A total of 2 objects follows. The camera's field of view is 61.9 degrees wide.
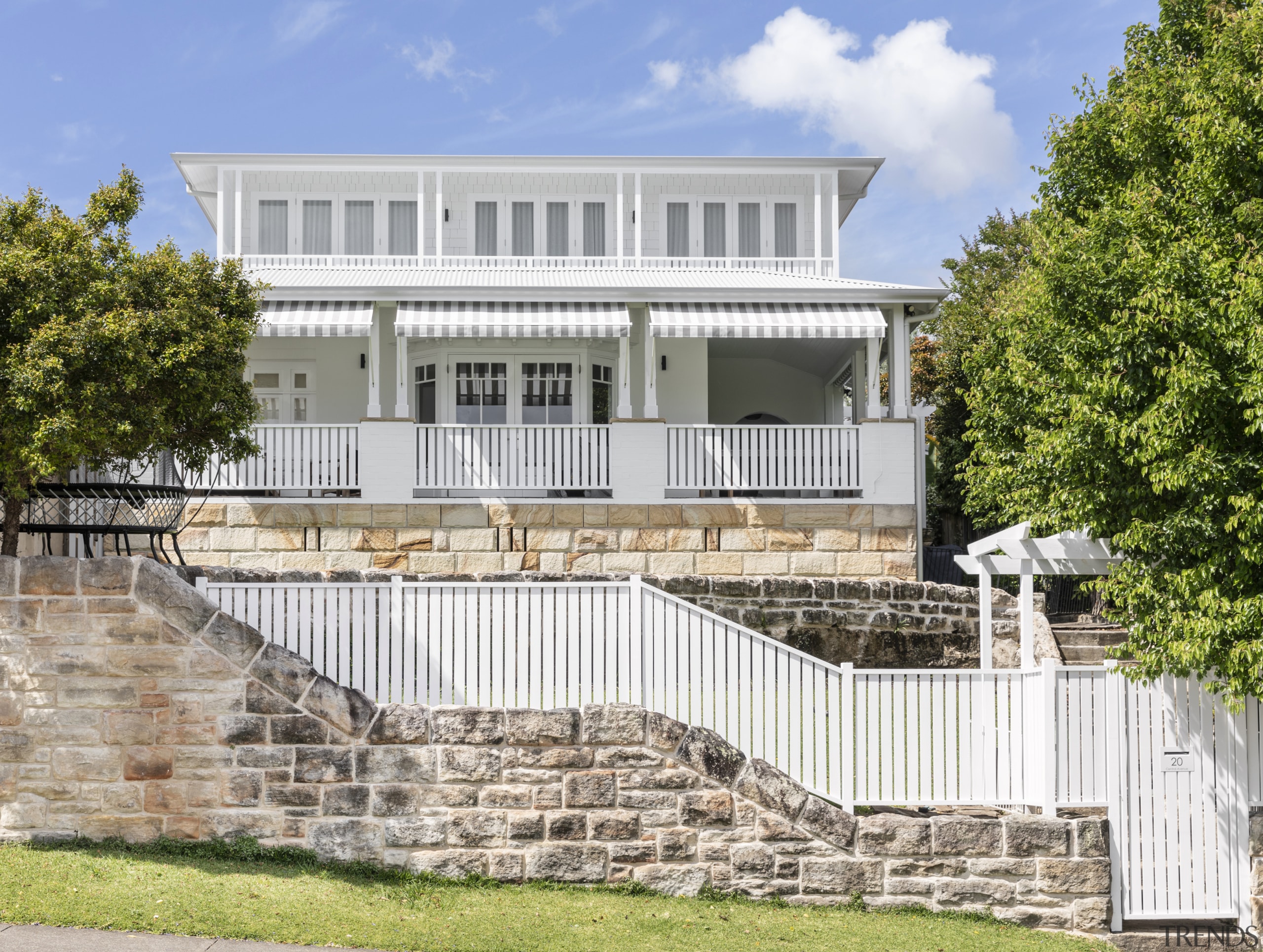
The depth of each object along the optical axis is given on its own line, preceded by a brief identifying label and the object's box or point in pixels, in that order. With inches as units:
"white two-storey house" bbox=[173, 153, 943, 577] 582.9
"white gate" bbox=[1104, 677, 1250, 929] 327.6
